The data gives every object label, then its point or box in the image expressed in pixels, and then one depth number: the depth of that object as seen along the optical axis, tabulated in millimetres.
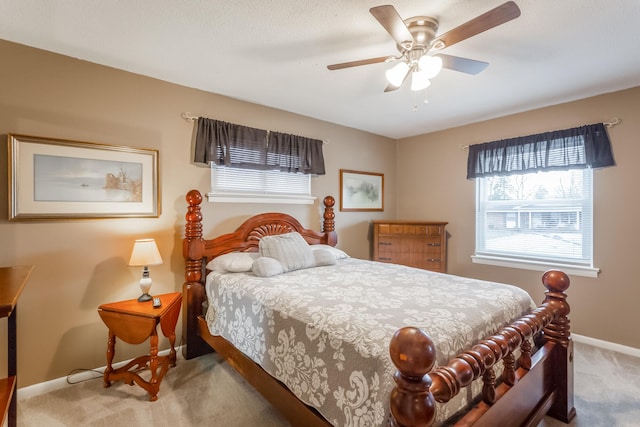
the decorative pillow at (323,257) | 2914
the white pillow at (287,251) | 2689
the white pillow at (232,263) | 2543
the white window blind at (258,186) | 3010
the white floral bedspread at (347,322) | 1254
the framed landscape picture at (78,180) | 2088
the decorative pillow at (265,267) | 2422
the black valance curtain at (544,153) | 2875
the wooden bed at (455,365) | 962
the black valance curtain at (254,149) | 2857
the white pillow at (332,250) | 3177
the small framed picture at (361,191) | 4043
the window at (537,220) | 3059
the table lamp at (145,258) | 2221
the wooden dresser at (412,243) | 3742
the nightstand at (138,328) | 2064
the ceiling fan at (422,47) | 1521
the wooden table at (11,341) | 1201
